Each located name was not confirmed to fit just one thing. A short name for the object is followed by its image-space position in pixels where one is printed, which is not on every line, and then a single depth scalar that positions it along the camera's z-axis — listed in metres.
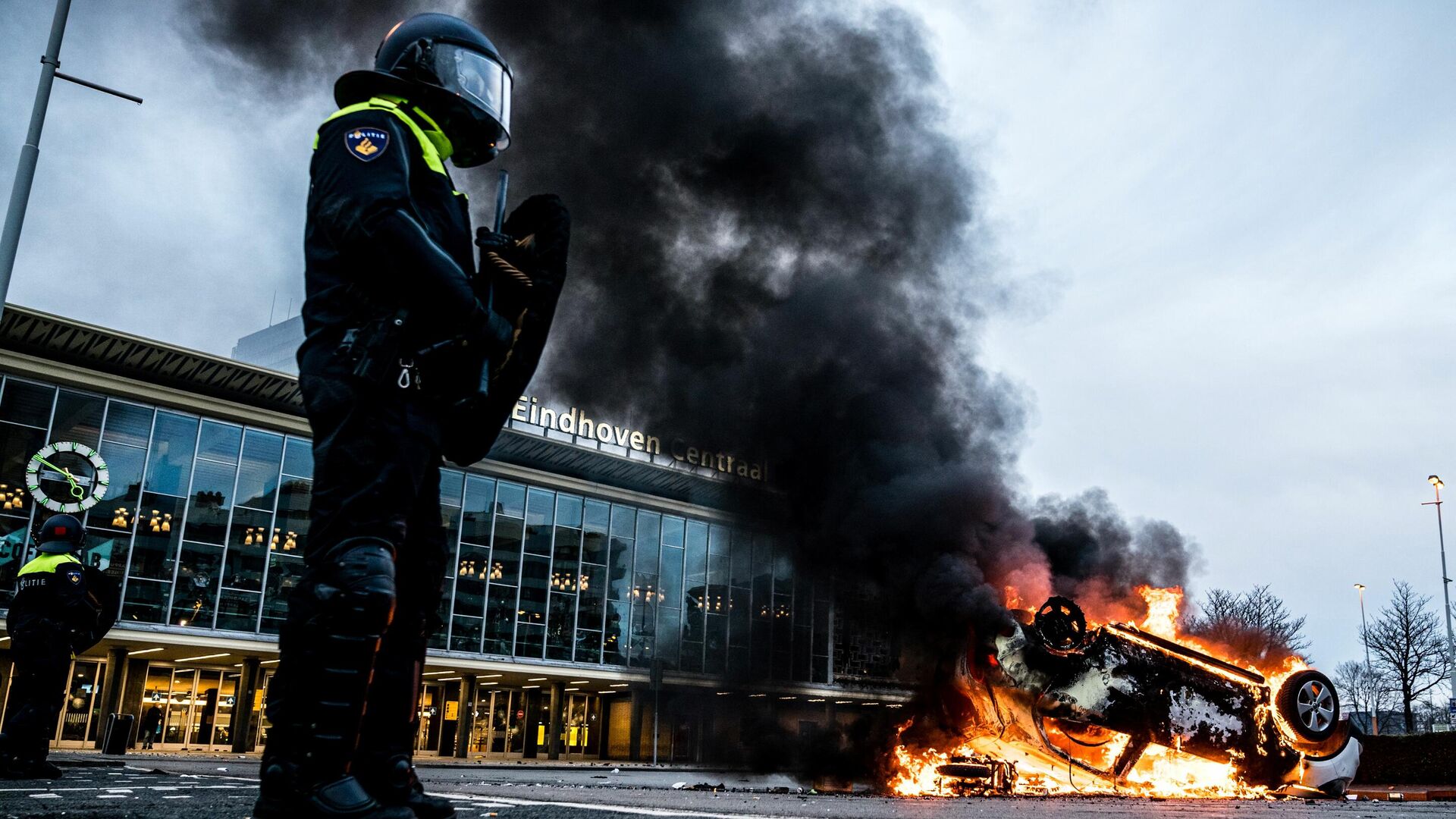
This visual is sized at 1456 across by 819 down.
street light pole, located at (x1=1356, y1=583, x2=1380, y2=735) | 45.65
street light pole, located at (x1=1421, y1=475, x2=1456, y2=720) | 30.11
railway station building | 21.66
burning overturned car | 11.62
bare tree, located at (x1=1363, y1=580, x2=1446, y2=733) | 32.97
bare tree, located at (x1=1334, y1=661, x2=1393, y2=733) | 45.56
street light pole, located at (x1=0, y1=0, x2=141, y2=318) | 10.82
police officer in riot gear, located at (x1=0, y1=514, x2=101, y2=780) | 6.66
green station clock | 24.55
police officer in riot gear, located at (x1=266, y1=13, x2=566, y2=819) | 2.39
